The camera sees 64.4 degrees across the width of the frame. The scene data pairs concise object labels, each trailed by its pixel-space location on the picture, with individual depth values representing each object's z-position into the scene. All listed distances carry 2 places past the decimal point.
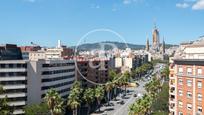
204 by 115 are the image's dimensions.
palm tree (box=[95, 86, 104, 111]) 57.18
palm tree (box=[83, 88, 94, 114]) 51.60
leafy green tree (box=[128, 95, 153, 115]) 38.58
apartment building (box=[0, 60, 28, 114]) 44.57
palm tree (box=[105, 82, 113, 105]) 73.02
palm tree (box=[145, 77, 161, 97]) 61.98
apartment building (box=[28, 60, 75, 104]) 47.29
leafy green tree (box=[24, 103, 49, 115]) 41.14
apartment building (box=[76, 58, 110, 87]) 71.22
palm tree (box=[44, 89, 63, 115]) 38.52
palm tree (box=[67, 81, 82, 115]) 44.99
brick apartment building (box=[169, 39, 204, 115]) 27.09
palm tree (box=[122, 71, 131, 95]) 82.84
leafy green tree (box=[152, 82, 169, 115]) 47.83
